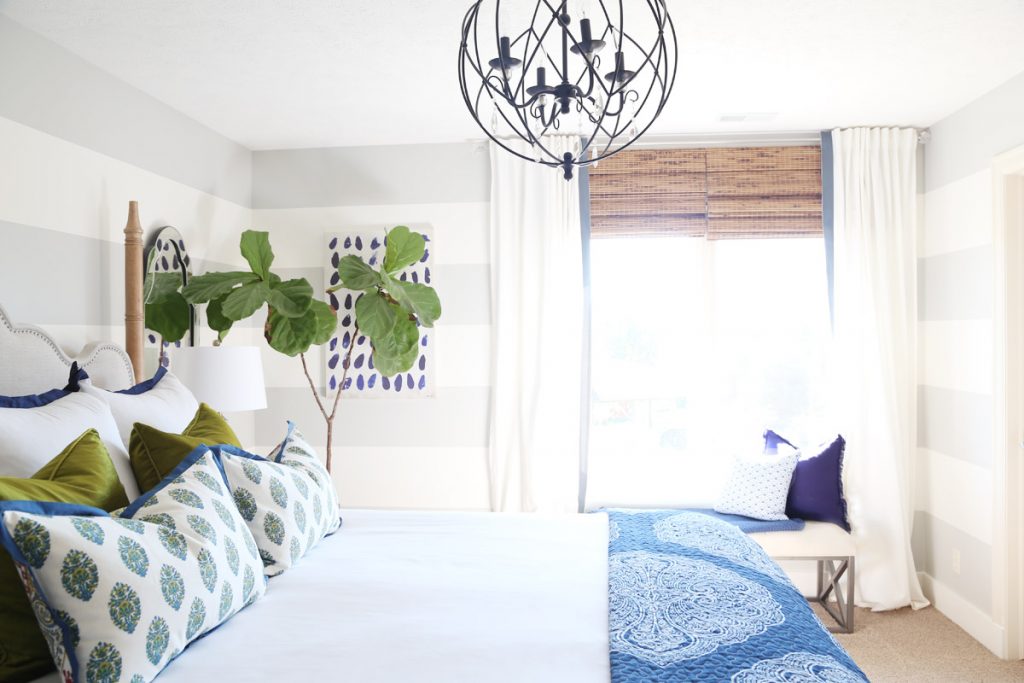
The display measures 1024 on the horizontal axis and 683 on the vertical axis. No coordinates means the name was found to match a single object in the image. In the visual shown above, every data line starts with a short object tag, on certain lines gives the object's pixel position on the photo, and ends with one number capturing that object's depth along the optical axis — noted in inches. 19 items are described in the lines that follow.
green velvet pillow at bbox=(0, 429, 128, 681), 52.1
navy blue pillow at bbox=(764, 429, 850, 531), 143.3
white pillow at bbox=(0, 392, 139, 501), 67.8
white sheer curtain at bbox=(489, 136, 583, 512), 158.1
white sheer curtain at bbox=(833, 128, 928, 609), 151.7
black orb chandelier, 61.0
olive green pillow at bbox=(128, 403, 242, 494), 76.8
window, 159.2
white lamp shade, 122.9
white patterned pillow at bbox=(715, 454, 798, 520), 142.1
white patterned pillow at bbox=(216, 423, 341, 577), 76.5
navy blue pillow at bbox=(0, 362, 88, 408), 77.1
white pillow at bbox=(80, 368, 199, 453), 86.7
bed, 56.9
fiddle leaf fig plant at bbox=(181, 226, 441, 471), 129.7
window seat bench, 137.5
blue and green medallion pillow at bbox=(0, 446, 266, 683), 49.0
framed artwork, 163.9
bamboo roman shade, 158.4
